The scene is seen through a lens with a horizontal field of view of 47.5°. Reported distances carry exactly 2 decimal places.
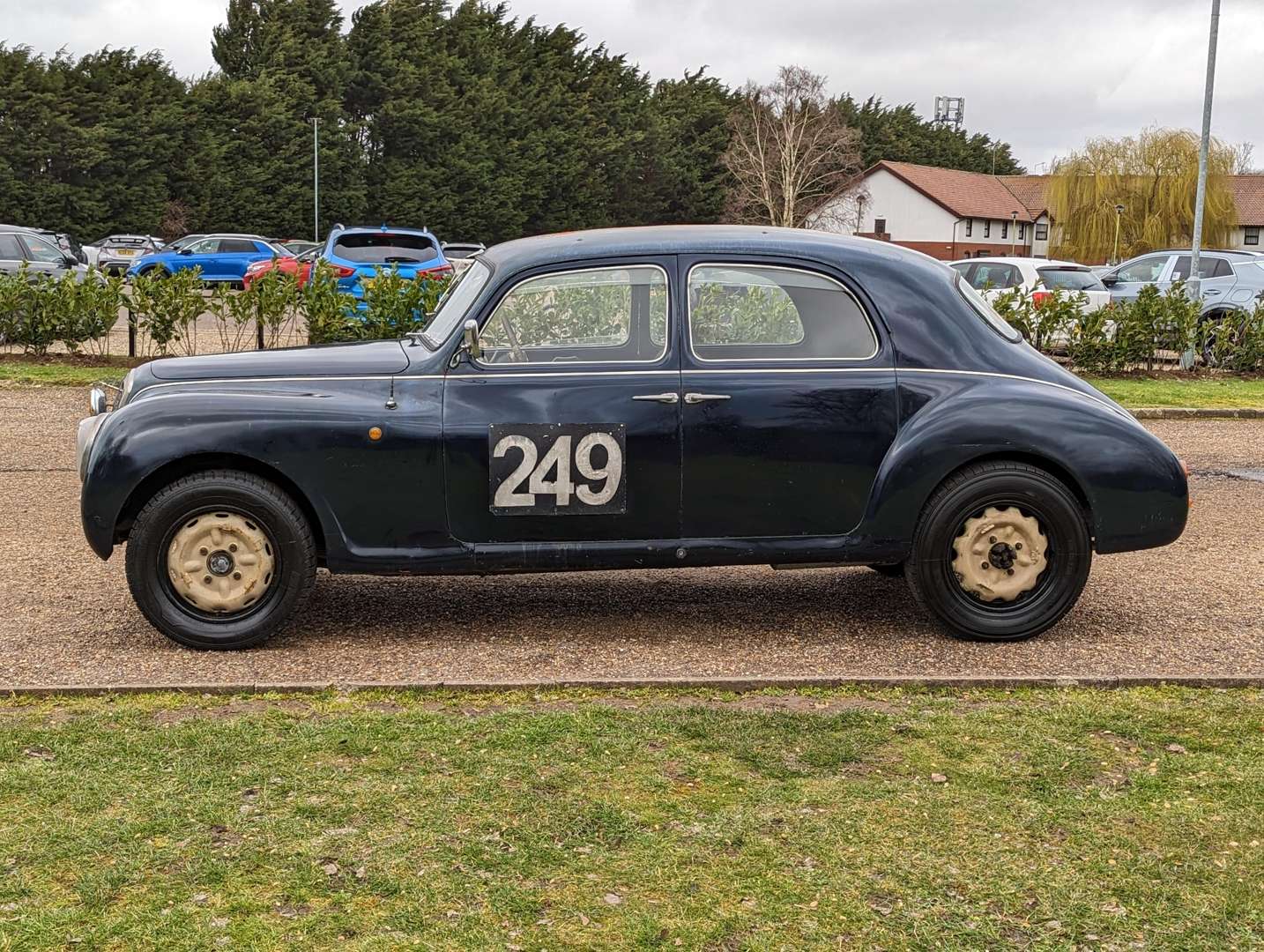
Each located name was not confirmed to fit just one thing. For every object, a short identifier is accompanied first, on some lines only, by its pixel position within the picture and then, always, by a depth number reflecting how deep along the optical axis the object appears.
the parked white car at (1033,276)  21.88
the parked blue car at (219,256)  36.53
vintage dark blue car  5.99
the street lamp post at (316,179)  69.69
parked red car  17.91
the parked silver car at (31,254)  27.23
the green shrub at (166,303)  16.98
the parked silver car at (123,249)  41.47
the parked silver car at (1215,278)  21.92
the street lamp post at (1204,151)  21.01
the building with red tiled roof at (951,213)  91.69
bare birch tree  85.25
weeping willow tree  69.19
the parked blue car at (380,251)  23.19
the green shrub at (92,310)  17.06
